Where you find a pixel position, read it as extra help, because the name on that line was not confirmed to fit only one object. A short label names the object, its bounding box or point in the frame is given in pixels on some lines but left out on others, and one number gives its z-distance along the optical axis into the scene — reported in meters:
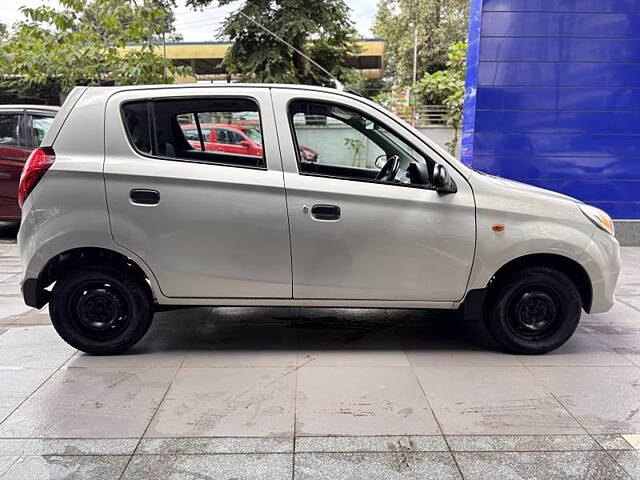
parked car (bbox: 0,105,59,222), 8.29
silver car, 4.00
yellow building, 30.80
